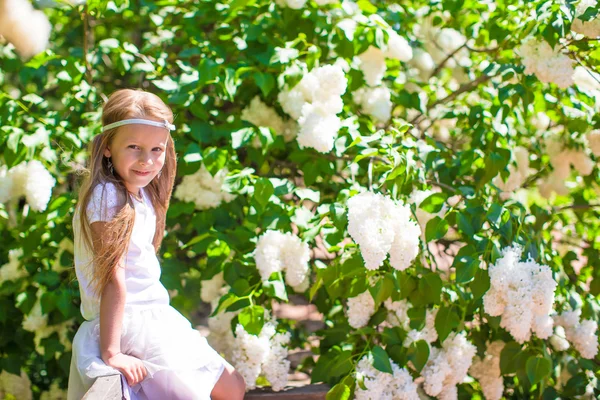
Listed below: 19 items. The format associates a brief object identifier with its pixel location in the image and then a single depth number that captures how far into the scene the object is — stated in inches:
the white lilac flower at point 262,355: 87.4
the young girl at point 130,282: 69.1
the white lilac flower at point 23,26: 84.4
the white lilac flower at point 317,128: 90.4
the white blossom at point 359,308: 91.7
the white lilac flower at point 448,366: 89.1
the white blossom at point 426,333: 91.2
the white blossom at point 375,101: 107.3
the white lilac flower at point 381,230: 78.5
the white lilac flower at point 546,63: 94.7
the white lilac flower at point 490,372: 99.0
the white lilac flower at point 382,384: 85.8
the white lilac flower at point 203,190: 96.7
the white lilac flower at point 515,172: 110.4
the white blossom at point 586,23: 91.4
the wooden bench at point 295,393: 90.7
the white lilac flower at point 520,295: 82.8
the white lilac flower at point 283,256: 88.6
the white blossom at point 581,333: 96.7
